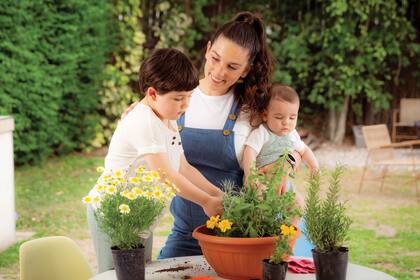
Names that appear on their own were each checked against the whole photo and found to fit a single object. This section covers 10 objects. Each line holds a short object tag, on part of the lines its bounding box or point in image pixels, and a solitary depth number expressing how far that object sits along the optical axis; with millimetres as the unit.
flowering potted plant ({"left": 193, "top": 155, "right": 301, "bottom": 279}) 2008
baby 2639
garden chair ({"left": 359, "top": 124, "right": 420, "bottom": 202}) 7492
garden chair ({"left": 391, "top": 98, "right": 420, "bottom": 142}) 11117
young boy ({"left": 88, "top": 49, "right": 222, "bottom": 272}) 2203
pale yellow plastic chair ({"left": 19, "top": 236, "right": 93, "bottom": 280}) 2404
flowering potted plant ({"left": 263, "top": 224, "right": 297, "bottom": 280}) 1885
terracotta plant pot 1989
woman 2598
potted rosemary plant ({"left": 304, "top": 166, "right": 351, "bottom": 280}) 1950
